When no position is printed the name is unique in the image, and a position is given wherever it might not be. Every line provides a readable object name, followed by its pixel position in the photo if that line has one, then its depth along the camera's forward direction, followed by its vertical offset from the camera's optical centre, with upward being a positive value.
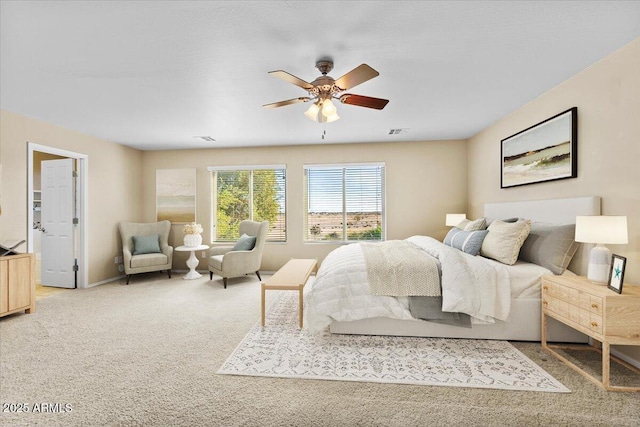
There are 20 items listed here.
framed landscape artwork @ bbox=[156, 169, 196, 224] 5.89 +0.31
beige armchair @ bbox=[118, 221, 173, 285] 4.93 -0.66
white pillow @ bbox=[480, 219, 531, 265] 2.87 -0.29
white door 4.71 -0.23
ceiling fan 2.29 +1.02
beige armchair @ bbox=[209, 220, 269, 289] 4.62 -0.78
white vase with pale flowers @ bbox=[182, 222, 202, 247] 5.25 -0.44
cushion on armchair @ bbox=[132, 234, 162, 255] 5.21 -0.62
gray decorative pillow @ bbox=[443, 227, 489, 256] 3.26 -0.33
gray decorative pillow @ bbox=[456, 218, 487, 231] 3.67 -0.17
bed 2.61 -0.94
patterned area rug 2.10 -1.20
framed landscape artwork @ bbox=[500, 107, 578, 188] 2.86 +0.69
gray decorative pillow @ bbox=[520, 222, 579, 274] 2.65 -0.32
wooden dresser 3.25 -0.86
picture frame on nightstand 1.98 -0.42
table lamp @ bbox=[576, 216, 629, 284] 2.08 -0.17
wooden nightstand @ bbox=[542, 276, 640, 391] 1.93 -0.70
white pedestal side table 5.24 -0.98
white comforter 2.54 -0.74
